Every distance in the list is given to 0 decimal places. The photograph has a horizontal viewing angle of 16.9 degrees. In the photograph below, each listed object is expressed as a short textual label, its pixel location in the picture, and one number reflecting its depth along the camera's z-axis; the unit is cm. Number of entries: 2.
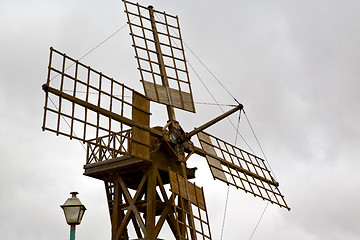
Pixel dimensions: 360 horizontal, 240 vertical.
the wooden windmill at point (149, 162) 2479
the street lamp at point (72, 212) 1492
